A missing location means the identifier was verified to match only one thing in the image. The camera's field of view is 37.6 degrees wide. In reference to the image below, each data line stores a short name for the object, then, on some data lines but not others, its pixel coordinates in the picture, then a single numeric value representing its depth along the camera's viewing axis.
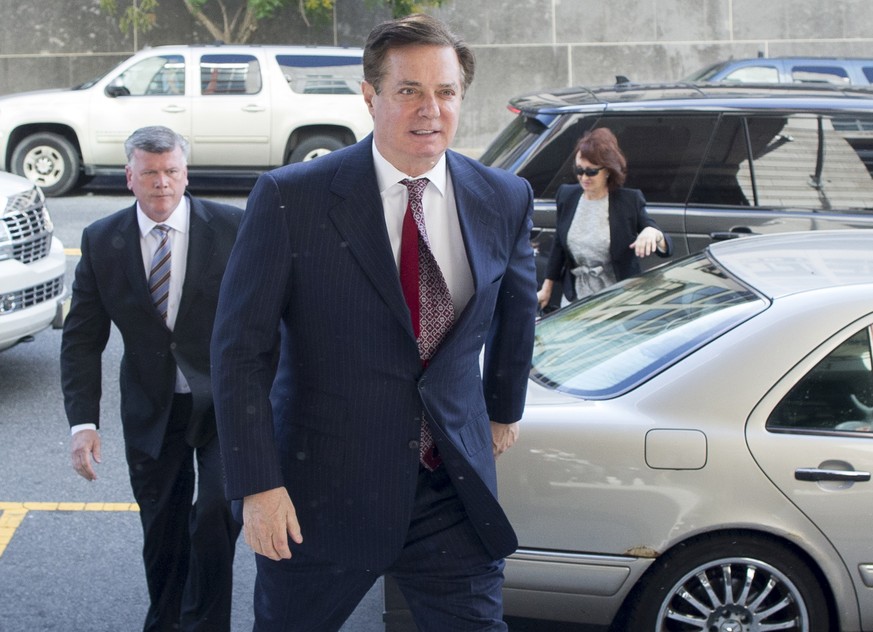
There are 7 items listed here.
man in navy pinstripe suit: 2.69
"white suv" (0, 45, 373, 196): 15.25
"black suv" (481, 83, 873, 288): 7.26
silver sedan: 3.84
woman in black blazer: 6.27
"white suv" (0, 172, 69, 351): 7.33
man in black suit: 3.97
